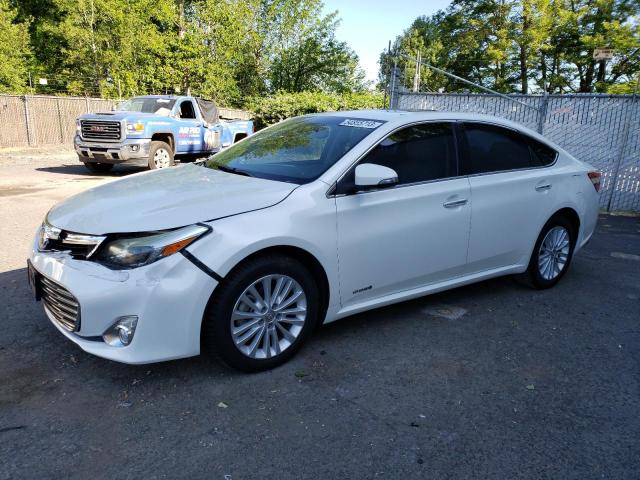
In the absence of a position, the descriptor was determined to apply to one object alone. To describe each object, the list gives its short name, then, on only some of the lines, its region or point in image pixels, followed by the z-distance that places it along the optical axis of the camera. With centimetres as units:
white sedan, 274
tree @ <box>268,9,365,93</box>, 4294
